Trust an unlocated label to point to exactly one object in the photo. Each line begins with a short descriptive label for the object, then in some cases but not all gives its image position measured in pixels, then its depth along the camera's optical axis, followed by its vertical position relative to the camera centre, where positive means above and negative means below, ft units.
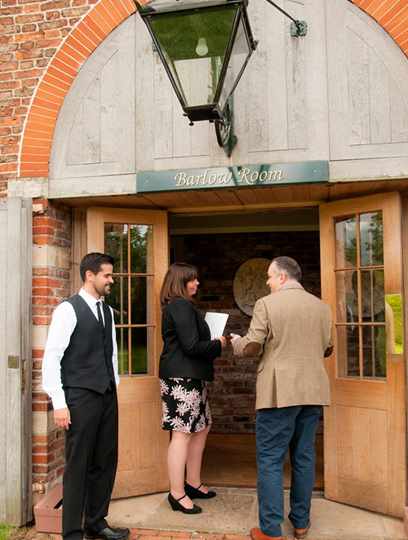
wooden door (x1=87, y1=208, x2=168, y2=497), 14.23 -1.34
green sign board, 12.44 +2.42
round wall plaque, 22.89 -0.17
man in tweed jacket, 11.13 -2.21
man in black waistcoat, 10.94 -2.33
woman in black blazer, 12.69 -2.13
